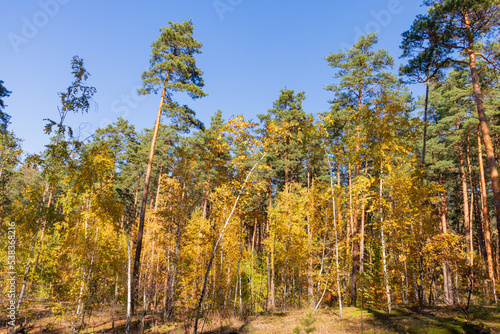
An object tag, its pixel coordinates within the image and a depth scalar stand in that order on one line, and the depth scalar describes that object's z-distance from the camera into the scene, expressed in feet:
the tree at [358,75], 51.96
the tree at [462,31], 29.14
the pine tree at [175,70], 43.42
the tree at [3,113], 53.11
